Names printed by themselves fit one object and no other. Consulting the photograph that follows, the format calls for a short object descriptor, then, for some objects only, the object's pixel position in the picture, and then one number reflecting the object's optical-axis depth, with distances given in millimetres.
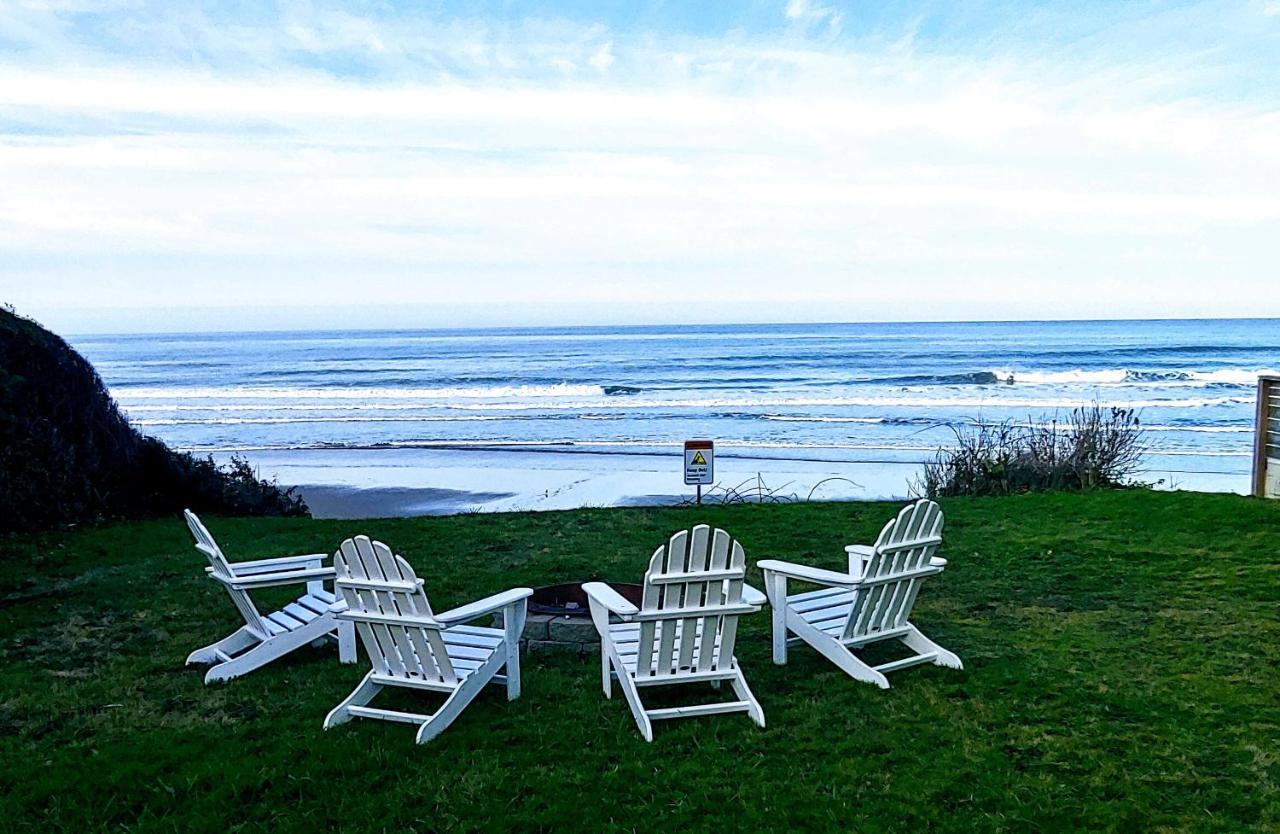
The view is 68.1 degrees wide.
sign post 8422
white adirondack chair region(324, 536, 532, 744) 3742
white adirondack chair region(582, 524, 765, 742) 3807
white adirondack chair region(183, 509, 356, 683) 4547
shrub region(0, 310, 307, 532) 8461
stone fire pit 4805
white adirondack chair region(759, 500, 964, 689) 4352
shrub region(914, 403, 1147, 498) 10016
